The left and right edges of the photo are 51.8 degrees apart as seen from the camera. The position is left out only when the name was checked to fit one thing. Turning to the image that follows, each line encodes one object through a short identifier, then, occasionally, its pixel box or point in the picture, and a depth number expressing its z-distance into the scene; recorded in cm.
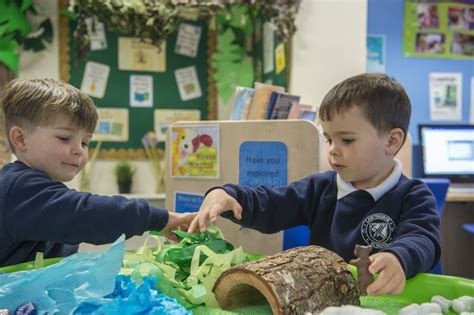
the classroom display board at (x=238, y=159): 135
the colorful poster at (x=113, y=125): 288
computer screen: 321
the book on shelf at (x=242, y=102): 183
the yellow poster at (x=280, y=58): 243
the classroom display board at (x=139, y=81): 285
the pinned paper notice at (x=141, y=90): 291
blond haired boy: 92
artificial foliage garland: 238
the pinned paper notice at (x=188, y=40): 297
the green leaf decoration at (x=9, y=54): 257
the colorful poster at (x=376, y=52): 323
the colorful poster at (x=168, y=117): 295
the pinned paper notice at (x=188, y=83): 298
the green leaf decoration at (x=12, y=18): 255
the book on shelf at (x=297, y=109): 180
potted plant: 285
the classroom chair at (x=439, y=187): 163
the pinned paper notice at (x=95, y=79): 283
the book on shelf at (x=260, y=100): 180
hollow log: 68
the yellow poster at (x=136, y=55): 290
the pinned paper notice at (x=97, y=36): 278
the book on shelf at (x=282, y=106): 179
